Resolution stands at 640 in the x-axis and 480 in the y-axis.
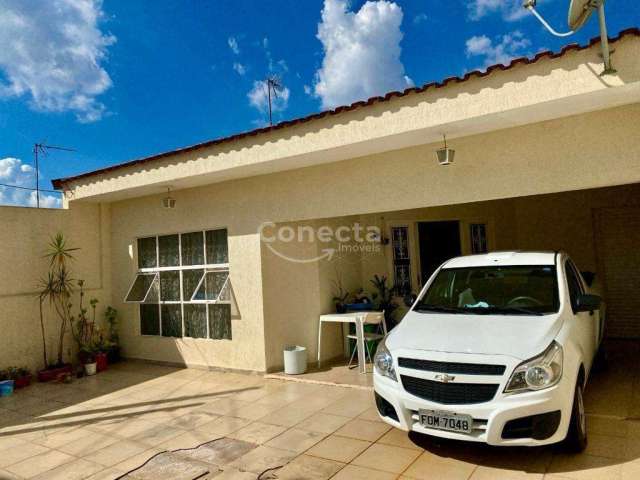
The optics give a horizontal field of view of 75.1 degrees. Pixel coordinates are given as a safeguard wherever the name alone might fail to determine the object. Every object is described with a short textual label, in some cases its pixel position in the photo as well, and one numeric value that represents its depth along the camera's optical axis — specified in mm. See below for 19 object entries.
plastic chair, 7703
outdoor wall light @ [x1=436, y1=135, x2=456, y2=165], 5660
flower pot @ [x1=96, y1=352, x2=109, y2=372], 9323
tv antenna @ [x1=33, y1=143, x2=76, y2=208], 12602
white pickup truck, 3504
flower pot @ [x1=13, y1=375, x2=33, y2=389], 8295
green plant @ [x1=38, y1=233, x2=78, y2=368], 9266
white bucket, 7711
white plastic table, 7461
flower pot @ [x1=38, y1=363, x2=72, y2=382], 8742
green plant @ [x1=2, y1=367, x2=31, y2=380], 8354
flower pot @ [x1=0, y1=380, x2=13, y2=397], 7854
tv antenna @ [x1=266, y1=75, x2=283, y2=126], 14445
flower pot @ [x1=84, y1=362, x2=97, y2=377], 9039
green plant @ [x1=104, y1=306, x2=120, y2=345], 10148
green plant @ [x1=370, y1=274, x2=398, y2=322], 9125
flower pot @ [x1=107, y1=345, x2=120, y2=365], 9922
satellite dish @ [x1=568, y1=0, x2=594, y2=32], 4086
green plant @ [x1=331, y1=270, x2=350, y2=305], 8742
